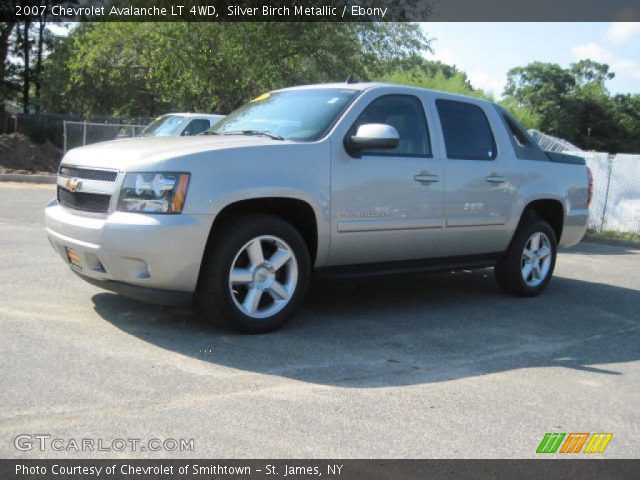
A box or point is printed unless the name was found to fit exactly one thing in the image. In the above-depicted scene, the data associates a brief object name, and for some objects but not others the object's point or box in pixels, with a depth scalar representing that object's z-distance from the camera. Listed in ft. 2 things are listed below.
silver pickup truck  15.74
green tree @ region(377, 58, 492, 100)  73.26
